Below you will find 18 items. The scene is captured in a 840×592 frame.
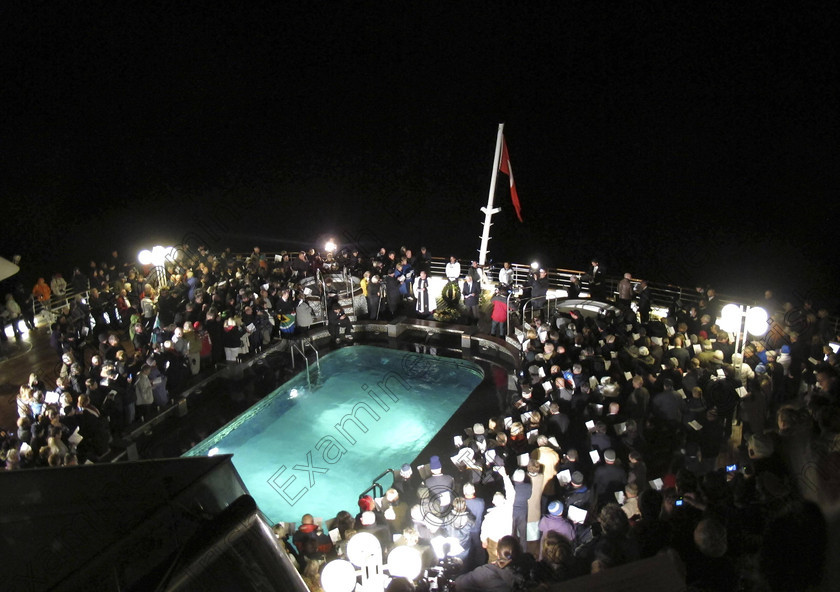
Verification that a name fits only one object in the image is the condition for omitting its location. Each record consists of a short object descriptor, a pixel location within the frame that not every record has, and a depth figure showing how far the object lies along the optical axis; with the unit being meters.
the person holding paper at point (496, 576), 4.94
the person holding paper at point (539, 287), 13.96
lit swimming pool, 9.88
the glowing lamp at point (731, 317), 9.48
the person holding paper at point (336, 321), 14.30
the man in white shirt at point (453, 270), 15.76
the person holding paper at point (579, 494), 6.48
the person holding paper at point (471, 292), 14.20
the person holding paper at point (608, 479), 6.54
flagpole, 15.68
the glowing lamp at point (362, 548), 4.89
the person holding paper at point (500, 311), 13.30
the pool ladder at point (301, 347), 13.48
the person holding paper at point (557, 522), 6.04
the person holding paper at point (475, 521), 6.55
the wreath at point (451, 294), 15.86
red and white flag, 15.76
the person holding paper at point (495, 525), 6.77
